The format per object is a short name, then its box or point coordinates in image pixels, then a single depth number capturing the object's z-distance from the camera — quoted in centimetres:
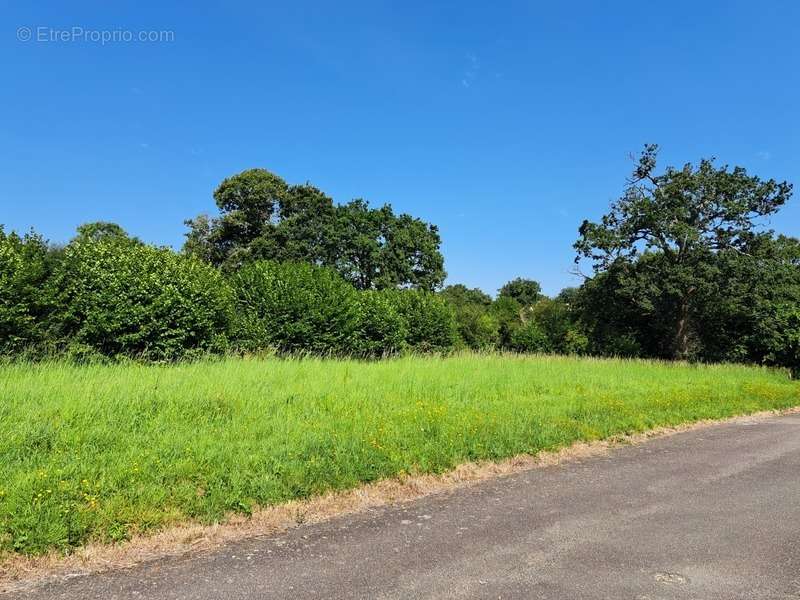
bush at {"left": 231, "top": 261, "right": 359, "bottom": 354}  1541
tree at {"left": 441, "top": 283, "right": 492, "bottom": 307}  6991
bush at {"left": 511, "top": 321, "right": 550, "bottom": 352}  4094
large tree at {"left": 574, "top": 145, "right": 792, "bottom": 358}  2653
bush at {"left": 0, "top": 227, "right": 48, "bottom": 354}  977
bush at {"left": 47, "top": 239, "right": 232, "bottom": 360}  1097
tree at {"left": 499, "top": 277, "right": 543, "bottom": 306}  8856
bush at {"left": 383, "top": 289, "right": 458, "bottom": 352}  2214
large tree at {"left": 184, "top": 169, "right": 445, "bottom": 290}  4175
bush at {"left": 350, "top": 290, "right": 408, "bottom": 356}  1909
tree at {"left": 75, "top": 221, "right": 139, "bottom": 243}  4729
